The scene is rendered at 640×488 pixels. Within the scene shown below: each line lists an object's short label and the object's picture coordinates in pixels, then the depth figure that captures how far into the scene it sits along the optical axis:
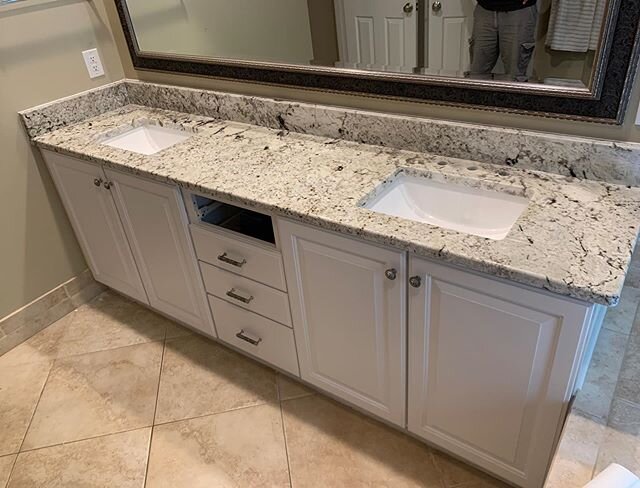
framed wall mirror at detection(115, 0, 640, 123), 1.23
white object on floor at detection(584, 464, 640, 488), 0.89
